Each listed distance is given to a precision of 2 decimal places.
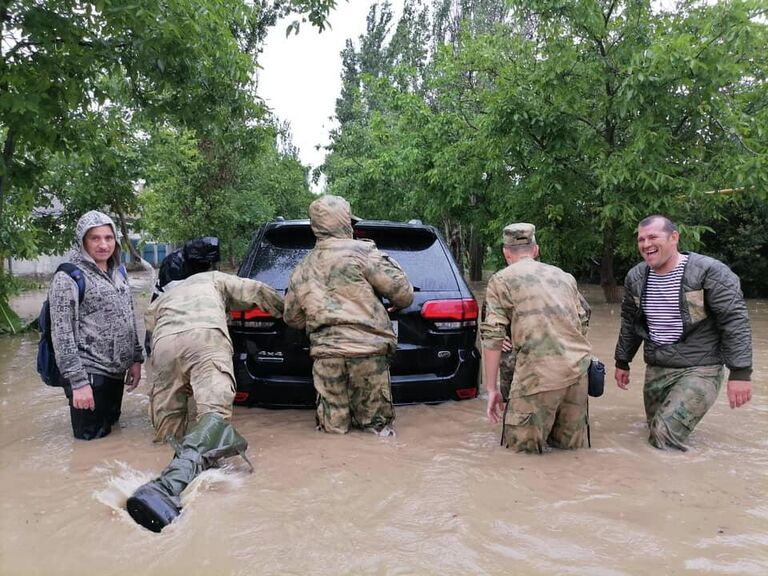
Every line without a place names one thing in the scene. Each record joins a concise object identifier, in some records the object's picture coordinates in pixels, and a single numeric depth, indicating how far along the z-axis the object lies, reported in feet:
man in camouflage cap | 12.08
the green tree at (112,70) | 18.79
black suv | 14.23
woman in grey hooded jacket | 12.62
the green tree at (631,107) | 28.71
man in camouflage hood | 13.09
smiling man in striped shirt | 12.57
